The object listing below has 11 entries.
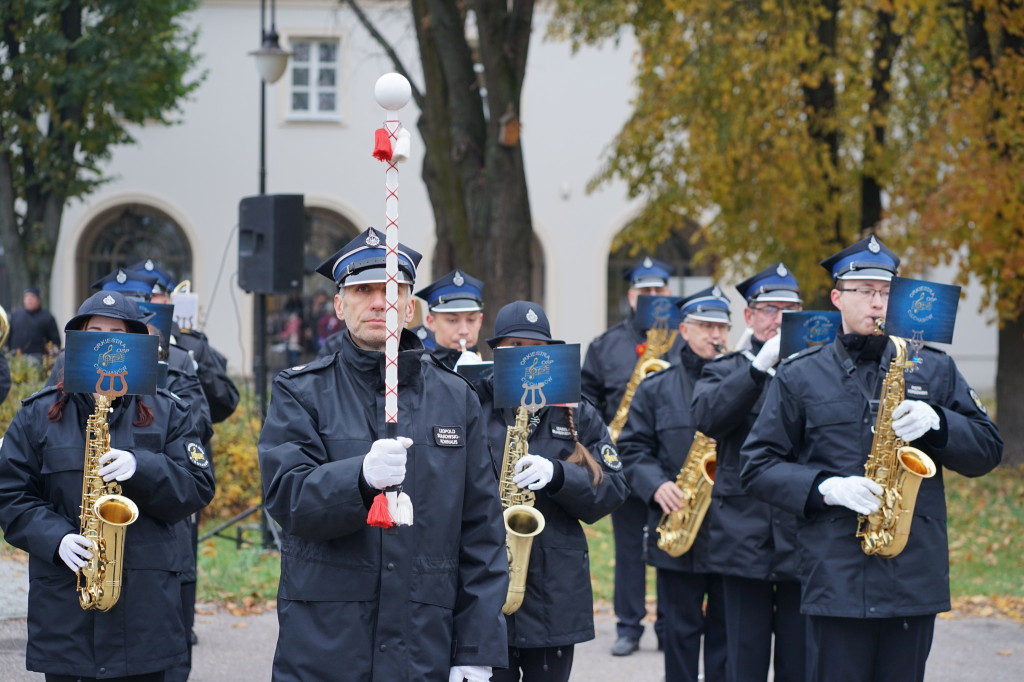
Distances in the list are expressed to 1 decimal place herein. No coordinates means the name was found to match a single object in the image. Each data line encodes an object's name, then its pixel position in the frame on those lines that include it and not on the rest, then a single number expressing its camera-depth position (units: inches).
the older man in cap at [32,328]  675.4
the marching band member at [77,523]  195.3
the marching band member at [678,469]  294.2
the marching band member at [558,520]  218.8
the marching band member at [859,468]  206.1
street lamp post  617.3
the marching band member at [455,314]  280.7
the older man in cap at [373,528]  154.3
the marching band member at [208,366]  319.6
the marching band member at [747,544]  261.4
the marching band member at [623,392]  351.3
